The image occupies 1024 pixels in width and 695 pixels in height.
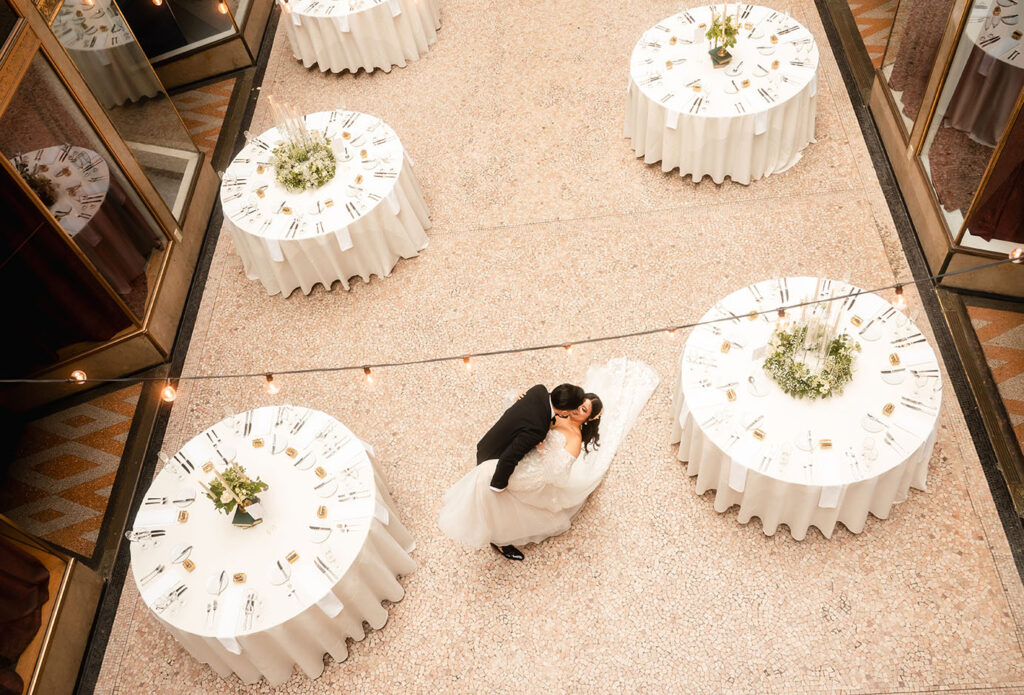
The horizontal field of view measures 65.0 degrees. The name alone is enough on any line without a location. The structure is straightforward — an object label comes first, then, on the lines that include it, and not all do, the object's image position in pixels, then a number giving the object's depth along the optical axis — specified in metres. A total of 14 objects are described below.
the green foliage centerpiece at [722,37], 6.00
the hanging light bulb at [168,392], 4.77
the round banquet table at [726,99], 6.00
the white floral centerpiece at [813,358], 4.35
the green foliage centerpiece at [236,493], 4.24
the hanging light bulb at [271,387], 4.99
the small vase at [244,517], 4.30
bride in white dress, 4.26
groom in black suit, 4.13
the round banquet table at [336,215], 5.88
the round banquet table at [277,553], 4.16
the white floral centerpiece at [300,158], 5.99
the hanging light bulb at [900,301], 4.45
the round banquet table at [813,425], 4.23
